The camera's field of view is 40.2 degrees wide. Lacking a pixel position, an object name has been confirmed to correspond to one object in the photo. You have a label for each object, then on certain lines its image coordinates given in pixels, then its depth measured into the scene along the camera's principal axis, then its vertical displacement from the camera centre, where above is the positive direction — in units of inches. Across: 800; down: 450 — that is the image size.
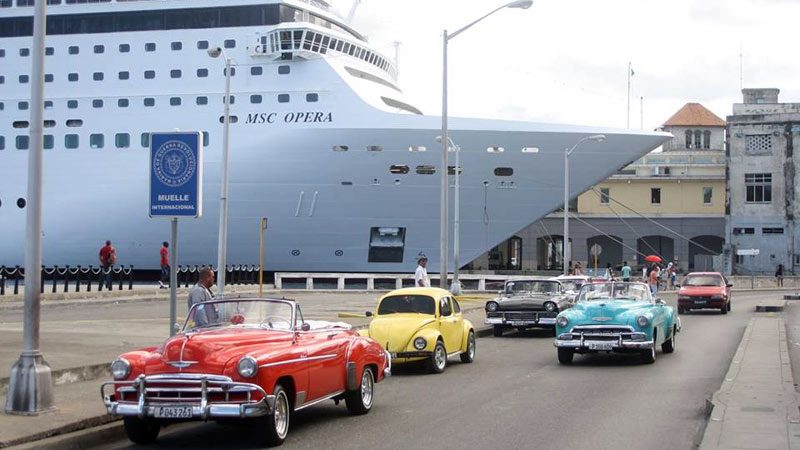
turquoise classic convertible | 636.1 -38.6
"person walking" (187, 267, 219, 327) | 513.0 -14.6
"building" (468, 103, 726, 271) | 3368.6 +125.3
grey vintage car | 877.8 -35.4
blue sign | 518.9 +39.7
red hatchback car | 1270.9 -33.7
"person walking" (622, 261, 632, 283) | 1730.1 -14.9
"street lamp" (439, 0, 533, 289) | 1071.6 +84.1
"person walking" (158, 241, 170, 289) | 1487.5 -10.9
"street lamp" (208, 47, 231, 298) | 839.9 +50.1
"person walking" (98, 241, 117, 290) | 1393.9 -2.3
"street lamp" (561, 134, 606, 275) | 1600.0 +161.3
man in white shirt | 955.2 -12.8
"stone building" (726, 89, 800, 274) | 2945.4 +205.3
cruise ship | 1621.6 +172.7
